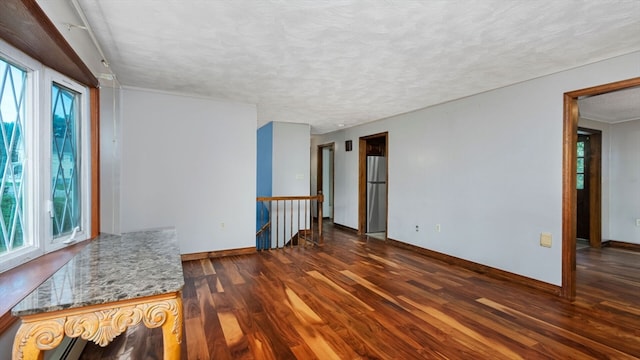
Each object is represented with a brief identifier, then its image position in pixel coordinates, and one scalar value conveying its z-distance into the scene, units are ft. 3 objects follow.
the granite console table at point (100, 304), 3.57
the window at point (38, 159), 5.08
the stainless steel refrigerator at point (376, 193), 19.42
